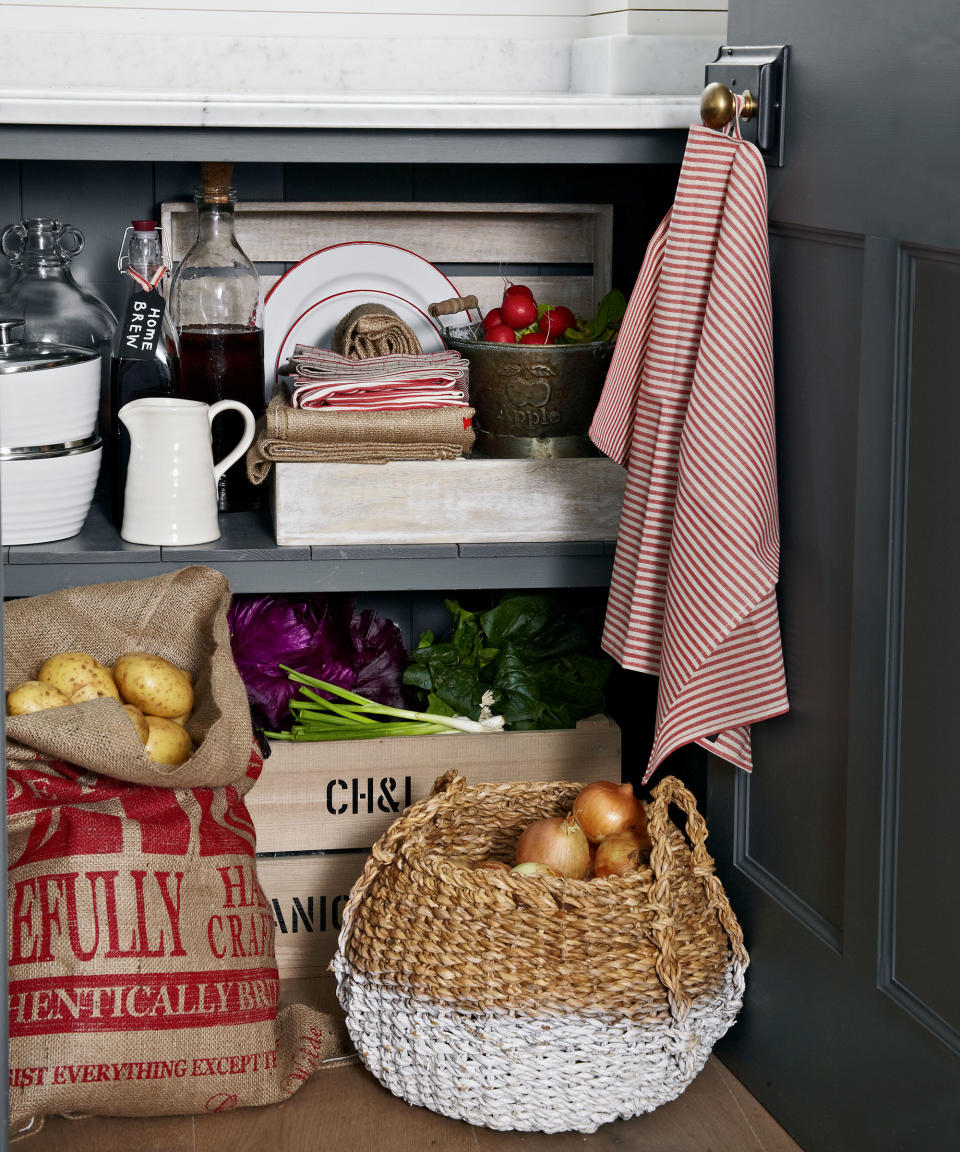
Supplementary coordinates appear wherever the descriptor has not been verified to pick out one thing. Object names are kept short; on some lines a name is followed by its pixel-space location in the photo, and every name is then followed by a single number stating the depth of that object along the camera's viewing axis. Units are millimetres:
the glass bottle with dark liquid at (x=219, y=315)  1786
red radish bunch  1786
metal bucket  1741
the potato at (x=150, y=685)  1578
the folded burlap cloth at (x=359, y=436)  1682
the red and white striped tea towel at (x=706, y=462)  1398
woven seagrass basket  1442
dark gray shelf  1670
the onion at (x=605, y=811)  1608
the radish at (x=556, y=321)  1785
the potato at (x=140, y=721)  1528
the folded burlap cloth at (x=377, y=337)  1800
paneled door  1191
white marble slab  1608
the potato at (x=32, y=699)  1487
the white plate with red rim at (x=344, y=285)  2049
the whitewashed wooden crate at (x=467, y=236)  2027
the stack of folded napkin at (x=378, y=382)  1701
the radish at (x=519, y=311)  1796
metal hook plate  1406
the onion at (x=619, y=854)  1546
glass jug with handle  1860
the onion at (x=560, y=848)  1555
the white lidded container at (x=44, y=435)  1615
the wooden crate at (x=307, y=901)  1797
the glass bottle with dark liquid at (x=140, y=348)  1714
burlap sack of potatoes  1438
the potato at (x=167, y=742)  1540
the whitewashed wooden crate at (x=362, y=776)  1781
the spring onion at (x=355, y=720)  1818
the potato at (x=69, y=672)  1552
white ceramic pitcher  1664
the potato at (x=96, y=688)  1541
